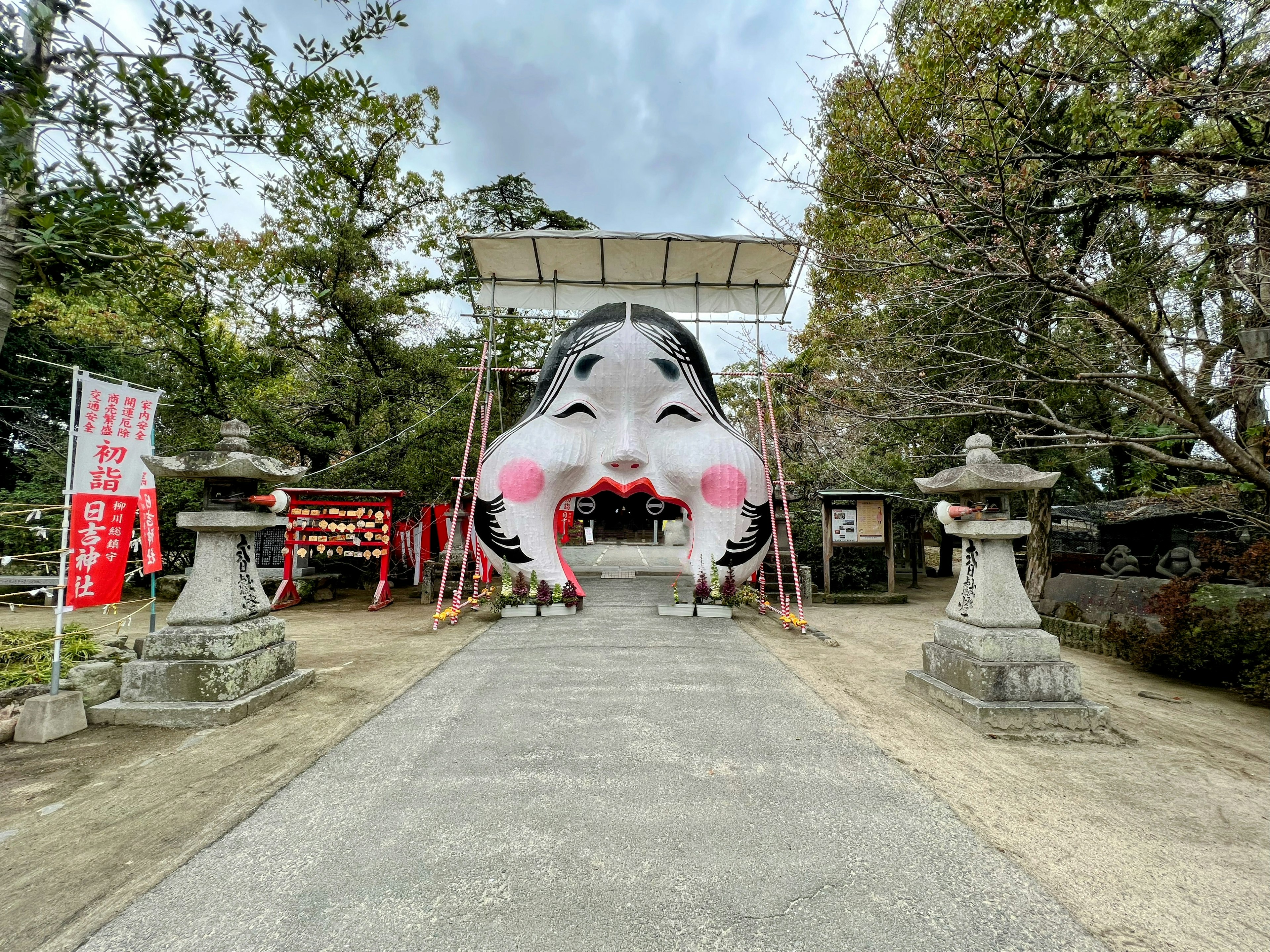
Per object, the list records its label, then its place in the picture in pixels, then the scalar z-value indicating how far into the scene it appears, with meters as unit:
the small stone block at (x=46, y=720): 3.42
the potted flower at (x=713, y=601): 7.78
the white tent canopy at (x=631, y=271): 8.66
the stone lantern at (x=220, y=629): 3.79
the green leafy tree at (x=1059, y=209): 3.64
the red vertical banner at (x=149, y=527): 4.50
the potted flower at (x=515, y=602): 7.73
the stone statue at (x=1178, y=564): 7.20
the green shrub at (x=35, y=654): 4.17
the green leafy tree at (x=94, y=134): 2.75
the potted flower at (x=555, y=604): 7.78
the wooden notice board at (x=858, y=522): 10.09
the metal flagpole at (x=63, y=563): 3.55
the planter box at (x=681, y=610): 7.91
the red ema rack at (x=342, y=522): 8.80
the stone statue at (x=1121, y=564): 7.57
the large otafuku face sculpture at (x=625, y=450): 7.72
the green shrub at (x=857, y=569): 11.29
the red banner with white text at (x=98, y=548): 3.79
